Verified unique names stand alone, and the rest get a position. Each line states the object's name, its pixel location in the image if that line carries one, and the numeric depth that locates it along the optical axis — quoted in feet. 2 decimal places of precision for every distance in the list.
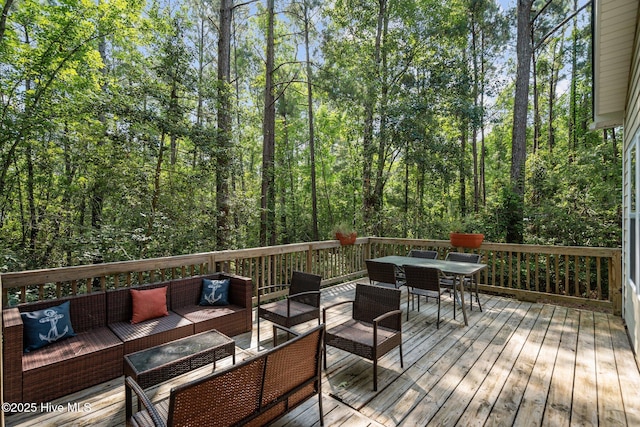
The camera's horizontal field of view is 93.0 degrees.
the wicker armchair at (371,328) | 8.76
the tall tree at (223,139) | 20.36
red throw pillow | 10.71
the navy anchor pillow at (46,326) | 8.59
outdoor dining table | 13.80
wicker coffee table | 7.27
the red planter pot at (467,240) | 18.06
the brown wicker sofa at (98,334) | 7.64
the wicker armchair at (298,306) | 11.27
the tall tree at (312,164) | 36.14
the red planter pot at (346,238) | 20.74
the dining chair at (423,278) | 13.00
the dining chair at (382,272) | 14.62
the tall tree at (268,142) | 27.32
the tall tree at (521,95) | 24.14
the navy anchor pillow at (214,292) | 12.59
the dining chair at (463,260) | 15.45
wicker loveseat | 4.78
